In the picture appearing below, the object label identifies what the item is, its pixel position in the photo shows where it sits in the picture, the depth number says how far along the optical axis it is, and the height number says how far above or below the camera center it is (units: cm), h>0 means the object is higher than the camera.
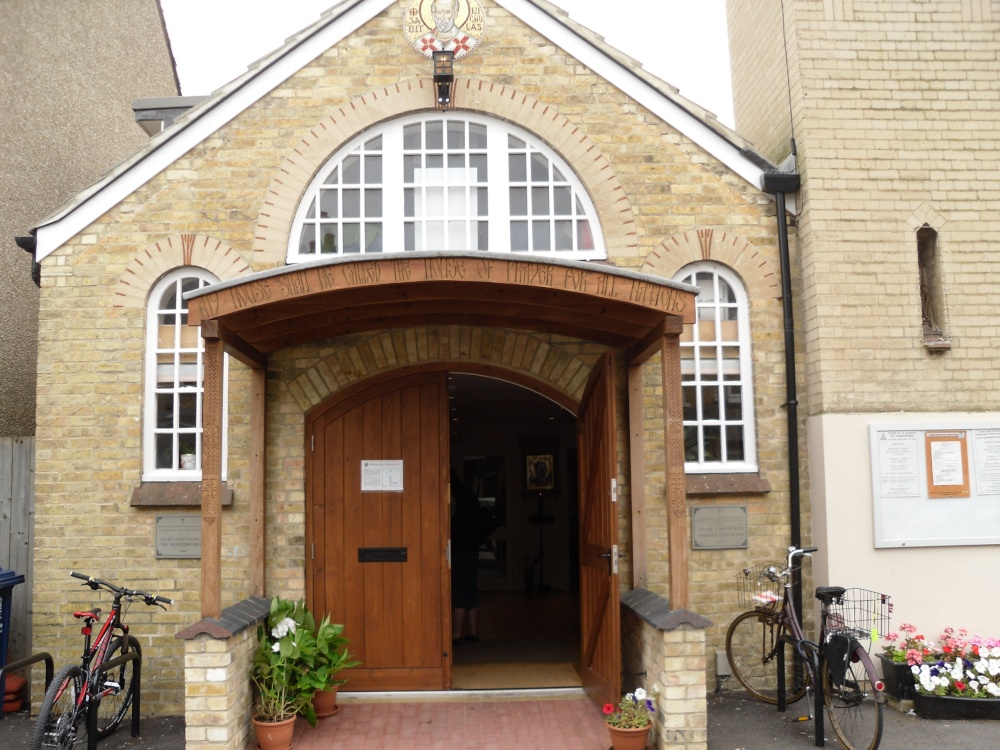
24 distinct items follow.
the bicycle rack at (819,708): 670 -182
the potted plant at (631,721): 629 -178
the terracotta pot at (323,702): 726 -186
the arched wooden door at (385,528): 791 -55
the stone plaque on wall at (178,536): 778 -57
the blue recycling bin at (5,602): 797 -114
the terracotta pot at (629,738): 627 -189
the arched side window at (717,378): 816 +73
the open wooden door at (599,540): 703 -64
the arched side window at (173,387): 800 +71
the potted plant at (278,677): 657 -153
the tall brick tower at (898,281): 780 +154
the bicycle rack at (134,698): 658 -170
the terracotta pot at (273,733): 653 -189
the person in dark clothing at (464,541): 942 -80
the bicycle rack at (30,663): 714 -151
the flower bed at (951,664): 721 -166
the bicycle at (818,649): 663 -148
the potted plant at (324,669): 682 -153
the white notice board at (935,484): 779 -24
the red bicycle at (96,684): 618 -155
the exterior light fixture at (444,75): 803 +338
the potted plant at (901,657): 738 -162
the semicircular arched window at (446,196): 825 +240
